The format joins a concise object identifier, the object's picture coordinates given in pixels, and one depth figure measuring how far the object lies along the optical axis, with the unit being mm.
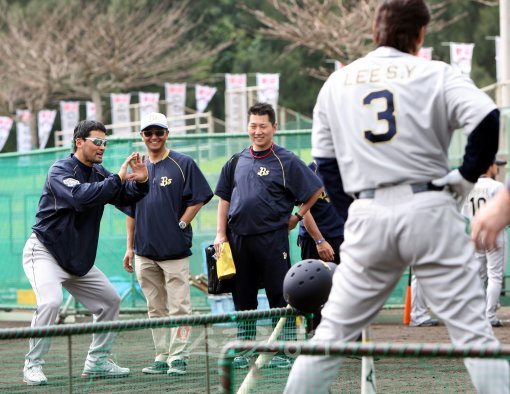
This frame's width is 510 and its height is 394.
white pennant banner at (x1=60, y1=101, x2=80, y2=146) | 42000
